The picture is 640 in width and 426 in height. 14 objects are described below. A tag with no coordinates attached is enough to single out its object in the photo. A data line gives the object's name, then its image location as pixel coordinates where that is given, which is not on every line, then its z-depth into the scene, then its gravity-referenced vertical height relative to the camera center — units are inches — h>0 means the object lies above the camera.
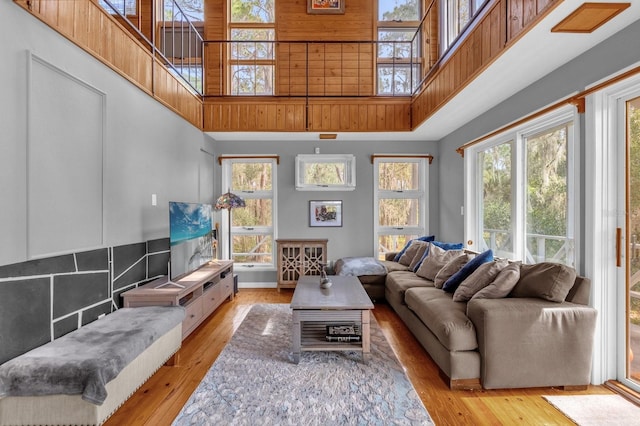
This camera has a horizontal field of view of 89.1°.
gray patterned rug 75.9 -47.7
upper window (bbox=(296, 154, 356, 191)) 203.9 +25.0
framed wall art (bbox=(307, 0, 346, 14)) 202.1 +127.9
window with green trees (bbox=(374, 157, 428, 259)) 207.0 +6.2
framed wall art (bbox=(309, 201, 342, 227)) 204.8 -0.9
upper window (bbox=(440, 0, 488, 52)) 148.4 +92.3
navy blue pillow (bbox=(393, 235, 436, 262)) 189.0 -18.6
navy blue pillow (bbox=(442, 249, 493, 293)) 117.2 -21.1
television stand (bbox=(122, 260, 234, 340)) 105.1 -29.3
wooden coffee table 101.1 -33.0
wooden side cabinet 193.3 -27.7
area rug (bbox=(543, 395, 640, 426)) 75.1 -48.3
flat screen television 120.5 -10.4
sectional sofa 85.9 -32.6
